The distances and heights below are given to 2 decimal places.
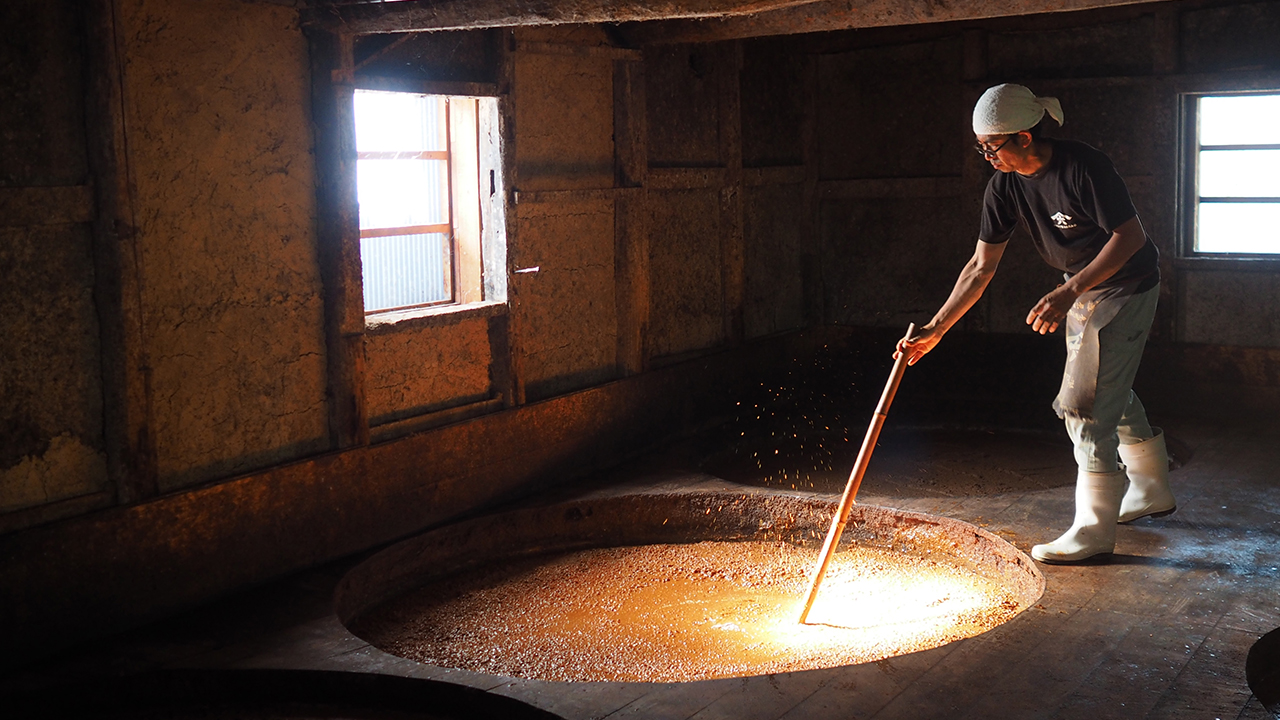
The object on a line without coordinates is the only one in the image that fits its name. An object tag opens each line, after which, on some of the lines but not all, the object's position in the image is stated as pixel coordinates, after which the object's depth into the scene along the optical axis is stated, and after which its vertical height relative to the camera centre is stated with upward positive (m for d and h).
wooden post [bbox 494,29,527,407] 5.98 +0.19
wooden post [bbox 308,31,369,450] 5.02 +0.01
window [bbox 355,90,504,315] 5.52 +0.17
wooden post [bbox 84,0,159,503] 4.16 -0.14
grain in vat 4.25 -1.54
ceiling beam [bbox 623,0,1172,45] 4.49 +0.88
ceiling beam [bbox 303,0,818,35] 4.01 +0.82
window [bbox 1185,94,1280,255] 7.51 +0.24
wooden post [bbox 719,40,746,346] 7.79 +0.21
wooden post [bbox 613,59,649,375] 6.84 +0.06
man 4.17 -0.20
